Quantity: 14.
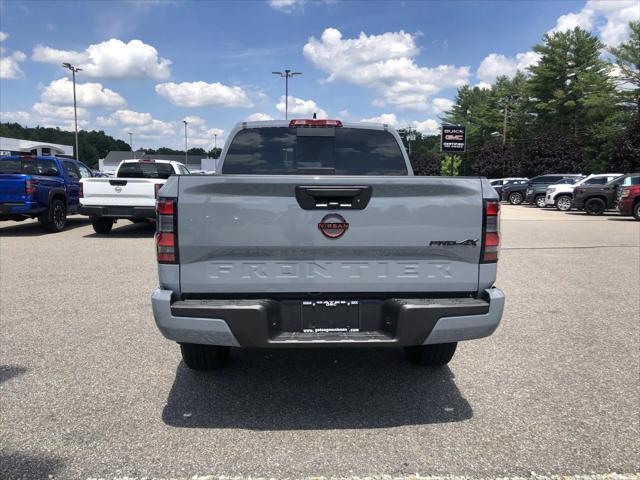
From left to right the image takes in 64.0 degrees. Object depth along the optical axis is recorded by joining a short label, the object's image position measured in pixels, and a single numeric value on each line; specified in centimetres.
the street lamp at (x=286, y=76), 4662
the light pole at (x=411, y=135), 5532
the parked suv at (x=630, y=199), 1827
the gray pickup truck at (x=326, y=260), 299
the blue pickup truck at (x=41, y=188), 1180
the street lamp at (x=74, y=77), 4895
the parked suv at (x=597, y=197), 2066
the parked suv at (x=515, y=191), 3219
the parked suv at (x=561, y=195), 2523
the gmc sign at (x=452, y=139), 2156
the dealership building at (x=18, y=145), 5844
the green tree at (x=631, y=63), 4309
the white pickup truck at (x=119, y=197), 1188
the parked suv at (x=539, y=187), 2874
